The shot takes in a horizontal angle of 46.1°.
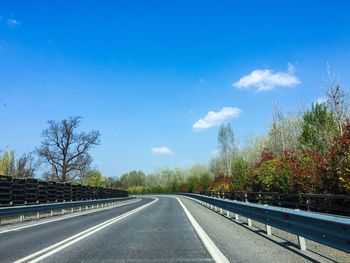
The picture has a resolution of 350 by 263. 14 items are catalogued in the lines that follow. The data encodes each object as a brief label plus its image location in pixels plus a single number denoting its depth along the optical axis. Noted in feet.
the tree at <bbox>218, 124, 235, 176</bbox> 256.32
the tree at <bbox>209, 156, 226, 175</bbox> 266.45
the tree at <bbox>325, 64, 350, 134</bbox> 98.64
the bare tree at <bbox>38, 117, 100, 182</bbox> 237.25
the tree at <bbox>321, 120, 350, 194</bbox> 45.72
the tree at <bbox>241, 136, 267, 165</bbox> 231.50
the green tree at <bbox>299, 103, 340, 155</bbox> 93.44
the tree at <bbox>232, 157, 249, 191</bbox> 126.00
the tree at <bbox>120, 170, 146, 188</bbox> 619.38
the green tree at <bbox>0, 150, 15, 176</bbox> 149.53
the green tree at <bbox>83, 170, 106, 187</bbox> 275.69
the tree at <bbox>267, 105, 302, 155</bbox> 156.56
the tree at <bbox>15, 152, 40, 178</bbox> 217.83
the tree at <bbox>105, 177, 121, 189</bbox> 496.80
